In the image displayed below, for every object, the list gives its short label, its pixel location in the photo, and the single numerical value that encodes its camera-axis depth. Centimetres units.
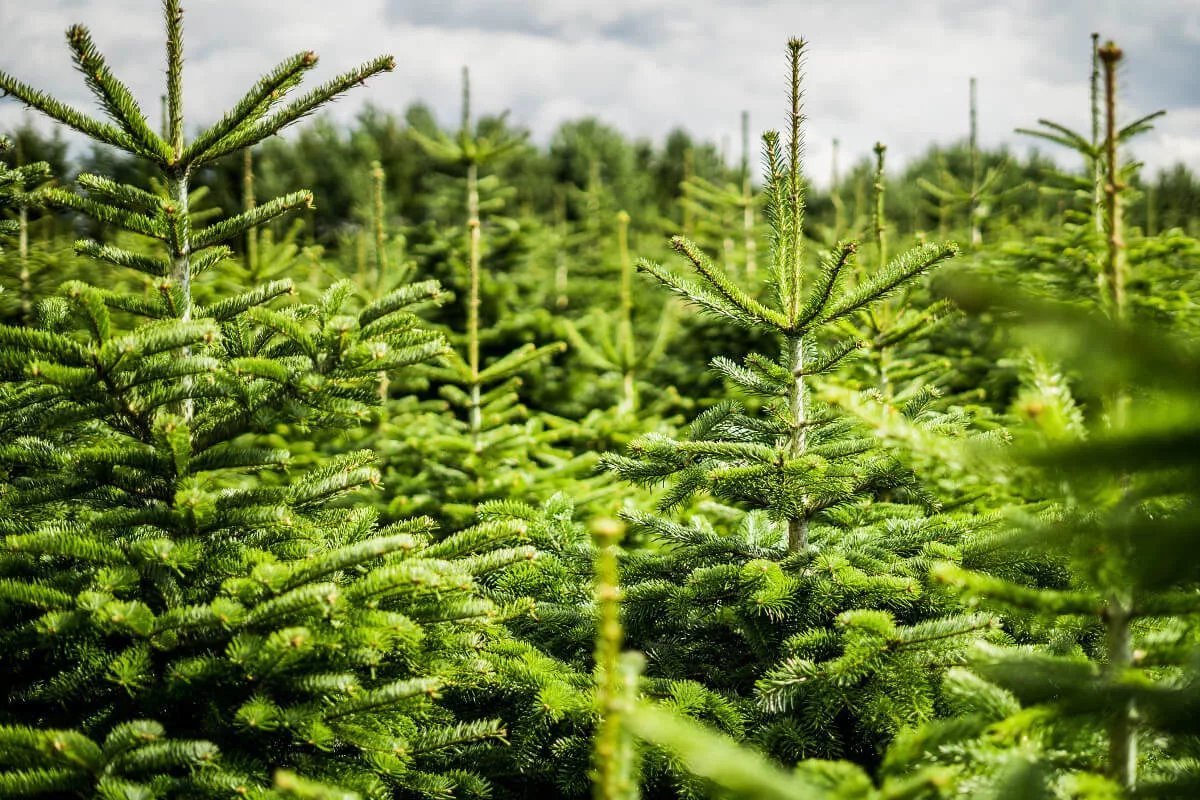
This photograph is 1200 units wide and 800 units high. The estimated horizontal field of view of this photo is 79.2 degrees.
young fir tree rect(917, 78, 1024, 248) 797
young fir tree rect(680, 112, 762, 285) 941
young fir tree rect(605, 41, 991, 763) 216
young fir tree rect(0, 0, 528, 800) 185
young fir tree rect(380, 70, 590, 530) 478
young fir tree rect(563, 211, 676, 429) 666
